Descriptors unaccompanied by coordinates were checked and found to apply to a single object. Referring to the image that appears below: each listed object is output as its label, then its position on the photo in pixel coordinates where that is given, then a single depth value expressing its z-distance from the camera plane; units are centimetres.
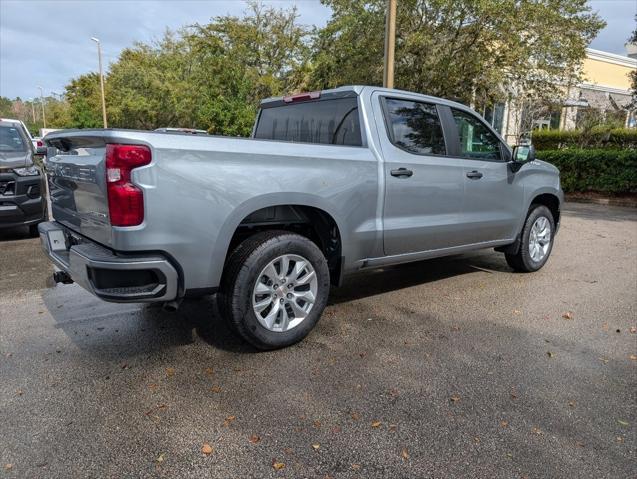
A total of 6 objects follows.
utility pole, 997
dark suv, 701
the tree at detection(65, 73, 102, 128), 4084
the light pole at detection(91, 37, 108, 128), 3231
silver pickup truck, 301
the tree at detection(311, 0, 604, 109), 1359
